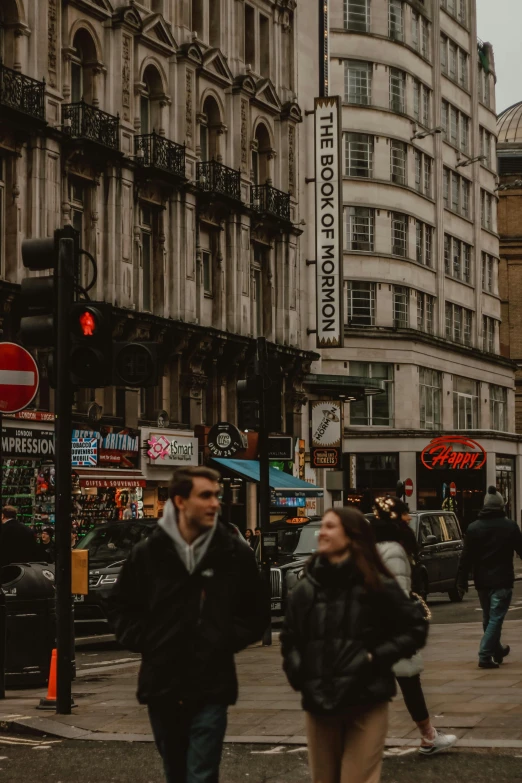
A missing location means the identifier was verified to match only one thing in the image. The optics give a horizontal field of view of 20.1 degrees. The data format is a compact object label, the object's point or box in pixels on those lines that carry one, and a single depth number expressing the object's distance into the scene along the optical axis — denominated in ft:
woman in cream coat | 31.81
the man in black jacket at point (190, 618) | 20.61
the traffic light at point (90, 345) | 40.24
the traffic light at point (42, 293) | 41.11
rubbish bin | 48.03
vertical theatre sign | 150.41
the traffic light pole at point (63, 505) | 40.24
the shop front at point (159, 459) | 121.29
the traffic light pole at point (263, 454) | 64.49
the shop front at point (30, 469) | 102.27
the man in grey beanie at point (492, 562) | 50.44
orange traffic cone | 42.22
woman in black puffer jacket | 20.57
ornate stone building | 107.55
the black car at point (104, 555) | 67.46
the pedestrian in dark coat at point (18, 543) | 56.70
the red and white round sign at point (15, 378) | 44.19
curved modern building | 190.08
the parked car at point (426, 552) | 77.46
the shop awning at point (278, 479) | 128.67
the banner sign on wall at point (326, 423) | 155.74
